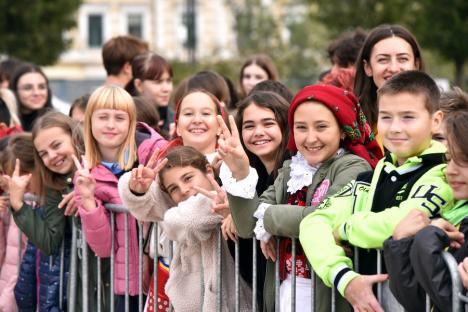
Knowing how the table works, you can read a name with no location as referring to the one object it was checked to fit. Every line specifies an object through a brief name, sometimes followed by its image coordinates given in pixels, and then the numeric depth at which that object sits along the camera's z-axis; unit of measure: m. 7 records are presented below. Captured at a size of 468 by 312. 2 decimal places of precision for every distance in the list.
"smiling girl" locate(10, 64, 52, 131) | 13.29
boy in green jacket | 5.74
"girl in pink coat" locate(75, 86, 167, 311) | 8.31
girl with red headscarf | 6.54
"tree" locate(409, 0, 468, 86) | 31.06
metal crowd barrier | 5.24
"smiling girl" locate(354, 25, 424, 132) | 8.24
